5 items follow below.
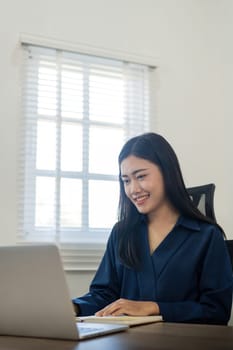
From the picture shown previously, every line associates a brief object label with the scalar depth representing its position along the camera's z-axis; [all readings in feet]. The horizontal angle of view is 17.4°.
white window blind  12.34
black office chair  10.31
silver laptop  5.80
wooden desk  5.30
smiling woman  7.44
